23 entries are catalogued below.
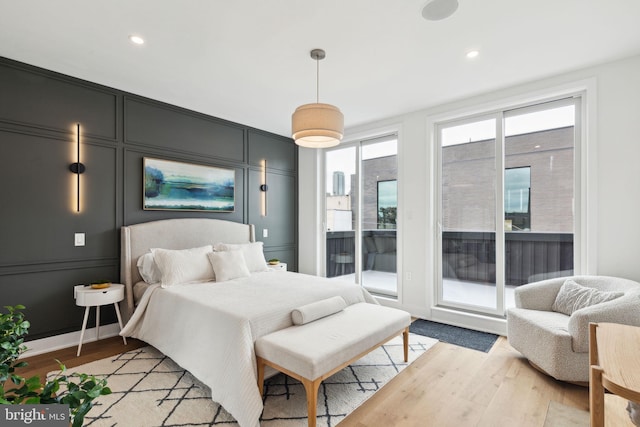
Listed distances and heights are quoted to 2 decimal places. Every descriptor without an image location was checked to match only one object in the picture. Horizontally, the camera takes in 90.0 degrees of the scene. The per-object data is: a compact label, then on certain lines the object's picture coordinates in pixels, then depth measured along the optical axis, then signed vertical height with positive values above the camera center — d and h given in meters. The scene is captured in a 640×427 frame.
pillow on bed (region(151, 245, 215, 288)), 3.22 -0.56
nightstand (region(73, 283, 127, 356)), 2.95 -0.80
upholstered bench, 1.92 -0.88
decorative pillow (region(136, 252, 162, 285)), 3.33 -0.60
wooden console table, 1.04 -0.56
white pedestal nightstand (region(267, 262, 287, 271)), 4.49 -0.78
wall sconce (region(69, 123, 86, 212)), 3.21 +0.46
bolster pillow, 2.41 -0.77
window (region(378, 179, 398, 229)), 4.62 +0.13
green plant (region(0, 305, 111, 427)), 0.73 -0.43
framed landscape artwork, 3.79 +0.33
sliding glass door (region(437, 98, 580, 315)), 3.36 +0.12
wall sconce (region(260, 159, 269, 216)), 5.03 +0.35
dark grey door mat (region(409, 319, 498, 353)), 3.27 -1.35
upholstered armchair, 2.25 -0.86
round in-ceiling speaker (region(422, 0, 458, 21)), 2.14 +1.40
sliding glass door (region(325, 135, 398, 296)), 4.69 -0.01
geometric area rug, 2.03 -1.32
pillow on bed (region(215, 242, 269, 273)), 4.01 -0.53
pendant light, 2.54 +0.73
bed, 2.10 -0.77
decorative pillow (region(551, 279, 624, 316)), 2.46 -0.69
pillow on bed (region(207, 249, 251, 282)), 3.51 -0.59
